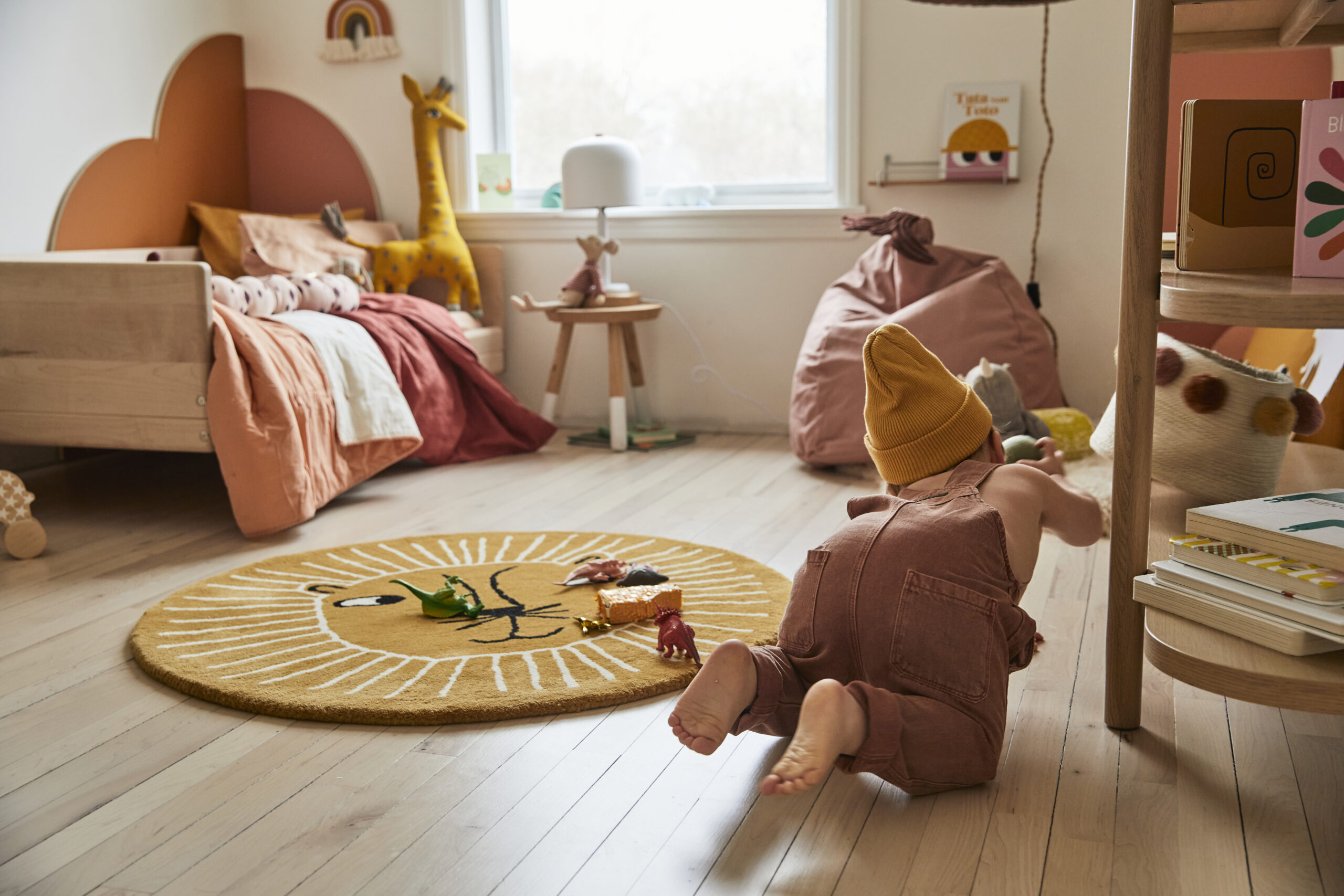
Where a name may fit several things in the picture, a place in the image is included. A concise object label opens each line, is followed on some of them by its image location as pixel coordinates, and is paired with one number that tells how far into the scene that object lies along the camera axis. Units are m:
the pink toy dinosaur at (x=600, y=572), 2.02
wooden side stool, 3.38
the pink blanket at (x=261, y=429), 2.38
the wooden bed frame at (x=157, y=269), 2.42
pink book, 1.20
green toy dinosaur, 1.84
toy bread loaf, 1.79
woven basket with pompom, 1.77
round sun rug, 1.52
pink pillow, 3.50
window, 3.67
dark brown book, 1.36
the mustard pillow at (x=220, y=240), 3.77
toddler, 1.14
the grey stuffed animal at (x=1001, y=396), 2.58
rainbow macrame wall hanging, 3.96
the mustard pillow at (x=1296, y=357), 2.32
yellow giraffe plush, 3.70
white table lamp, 3.46
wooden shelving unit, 1.09
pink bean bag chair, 2.96
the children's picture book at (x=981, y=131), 3.29
